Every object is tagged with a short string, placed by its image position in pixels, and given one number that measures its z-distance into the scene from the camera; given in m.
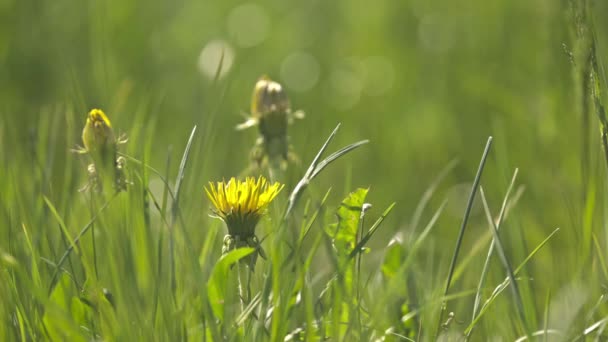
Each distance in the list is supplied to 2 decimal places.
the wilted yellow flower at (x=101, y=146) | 2.86
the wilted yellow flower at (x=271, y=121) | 2.96
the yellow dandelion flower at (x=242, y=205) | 2.86
